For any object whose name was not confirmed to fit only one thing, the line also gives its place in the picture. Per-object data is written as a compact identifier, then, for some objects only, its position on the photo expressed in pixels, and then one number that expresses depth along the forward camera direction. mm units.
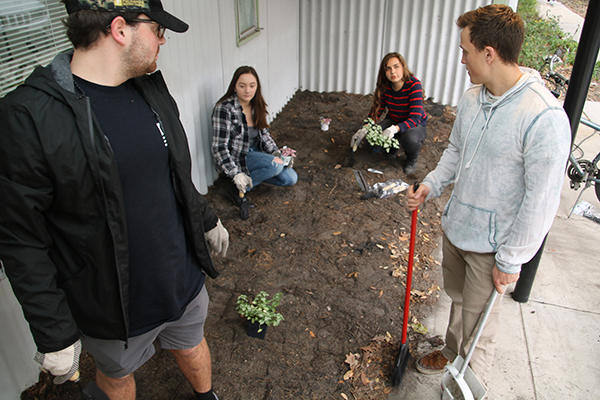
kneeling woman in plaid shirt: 4562
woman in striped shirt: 5336
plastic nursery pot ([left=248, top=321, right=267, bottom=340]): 3211
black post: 3016
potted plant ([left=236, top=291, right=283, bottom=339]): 3170
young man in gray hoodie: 1993
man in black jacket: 1595
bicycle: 4781
